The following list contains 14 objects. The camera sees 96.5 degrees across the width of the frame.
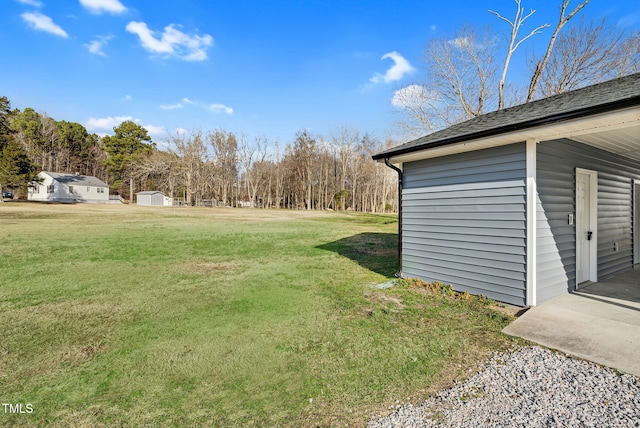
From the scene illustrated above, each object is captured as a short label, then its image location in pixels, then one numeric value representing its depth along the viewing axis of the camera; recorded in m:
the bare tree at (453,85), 15.68
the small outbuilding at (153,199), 39.00
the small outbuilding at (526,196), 3.78
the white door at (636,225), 5.99
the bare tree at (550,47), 12.63
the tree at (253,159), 40.59
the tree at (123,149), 45.00
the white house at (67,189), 36.03
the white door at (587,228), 4.77
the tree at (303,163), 39.62
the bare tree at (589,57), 13.40
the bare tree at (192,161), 36.88
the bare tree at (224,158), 38.97
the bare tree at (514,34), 13.87
